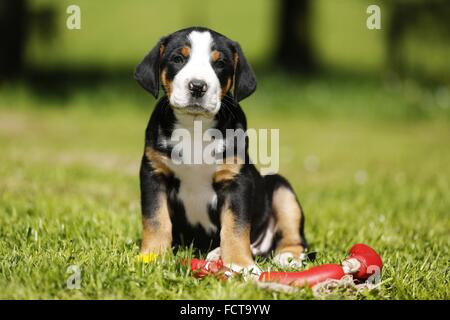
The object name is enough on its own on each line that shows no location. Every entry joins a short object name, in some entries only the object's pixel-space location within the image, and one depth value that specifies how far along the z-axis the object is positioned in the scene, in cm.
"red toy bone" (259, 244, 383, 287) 367
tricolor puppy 392
